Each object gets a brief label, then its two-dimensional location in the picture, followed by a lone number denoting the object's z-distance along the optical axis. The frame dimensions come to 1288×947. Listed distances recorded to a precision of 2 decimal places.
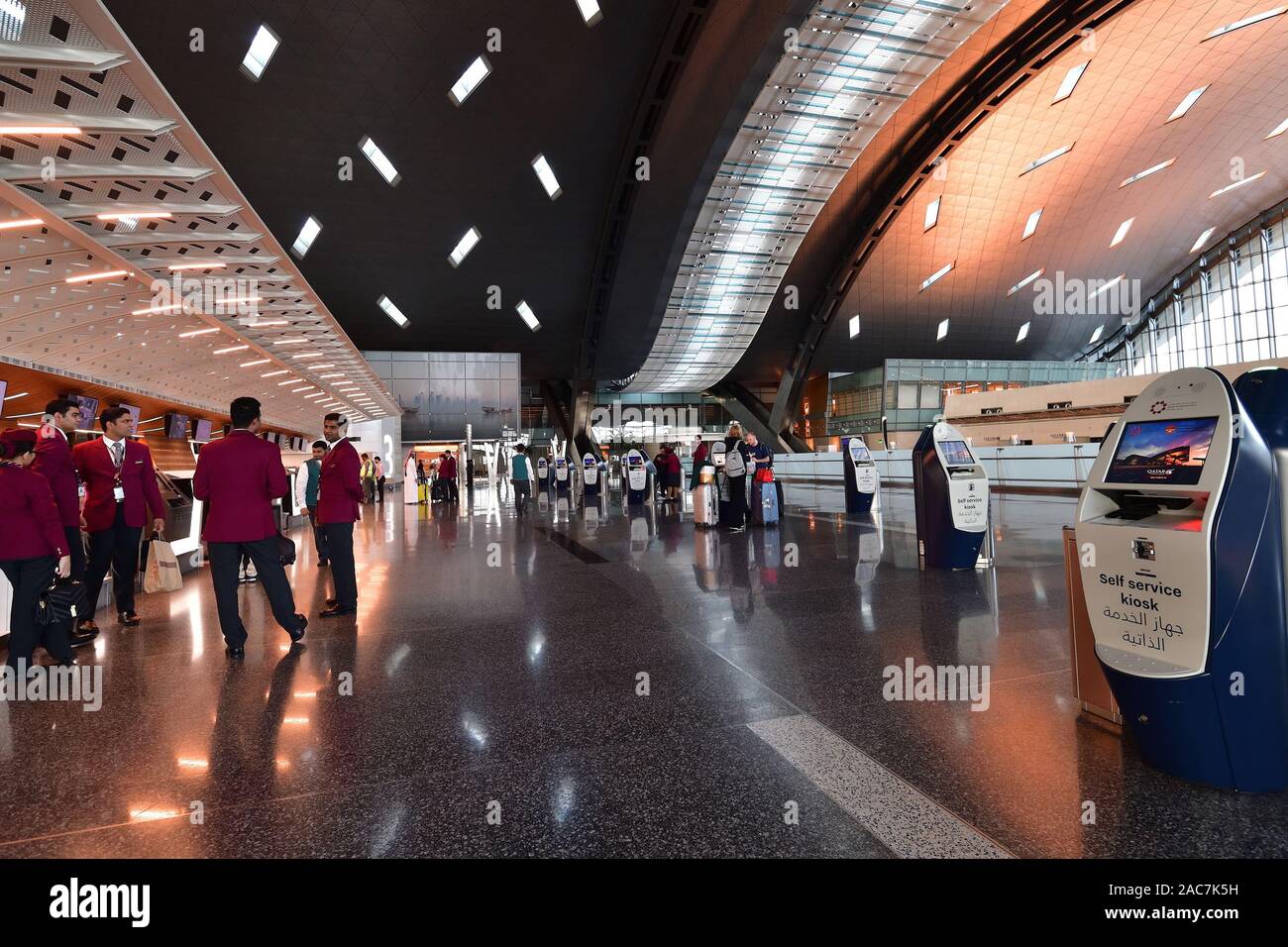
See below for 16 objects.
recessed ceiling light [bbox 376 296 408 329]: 34.28
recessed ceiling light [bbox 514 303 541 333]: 36.44
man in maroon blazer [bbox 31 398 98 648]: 5.07
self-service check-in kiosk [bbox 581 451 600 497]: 23.61
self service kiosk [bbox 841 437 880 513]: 14.58
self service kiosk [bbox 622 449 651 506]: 19.69
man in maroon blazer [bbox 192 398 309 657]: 4.73
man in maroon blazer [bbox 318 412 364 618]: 5.89
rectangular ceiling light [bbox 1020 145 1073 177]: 31.62
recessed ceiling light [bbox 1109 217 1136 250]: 39.74
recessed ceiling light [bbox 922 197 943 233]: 33.94
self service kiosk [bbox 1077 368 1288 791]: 2.18
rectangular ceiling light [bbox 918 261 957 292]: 39.62
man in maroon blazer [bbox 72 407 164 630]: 5.53
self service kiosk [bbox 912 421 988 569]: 6.85
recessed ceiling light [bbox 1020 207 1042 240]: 36.08
